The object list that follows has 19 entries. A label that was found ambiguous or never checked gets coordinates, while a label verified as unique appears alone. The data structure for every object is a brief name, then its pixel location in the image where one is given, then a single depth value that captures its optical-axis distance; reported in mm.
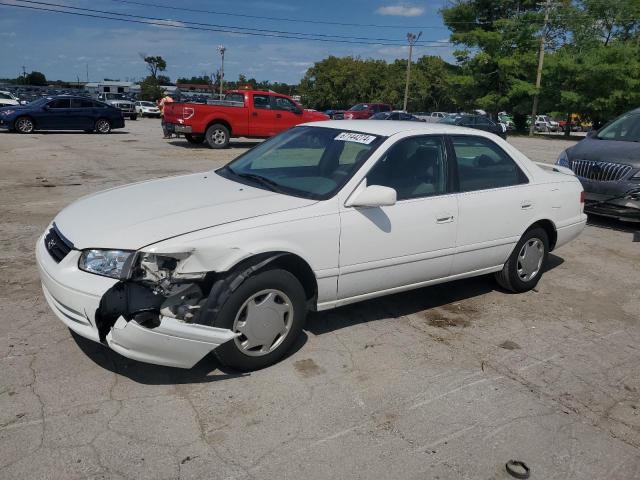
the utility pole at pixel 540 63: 39906
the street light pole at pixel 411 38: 52719
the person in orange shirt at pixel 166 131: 18516
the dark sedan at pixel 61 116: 21484
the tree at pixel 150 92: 73125
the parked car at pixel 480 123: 27078
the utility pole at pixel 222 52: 62806
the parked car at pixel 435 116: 39238
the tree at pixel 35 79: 109750
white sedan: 3244
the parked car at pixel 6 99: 28734
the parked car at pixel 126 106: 37531
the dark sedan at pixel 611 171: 7785
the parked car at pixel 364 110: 32922
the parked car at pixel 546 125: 51500
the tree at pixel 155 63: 99562
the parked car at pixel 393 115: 29400
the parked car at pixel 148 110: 44750
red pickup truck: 17703
